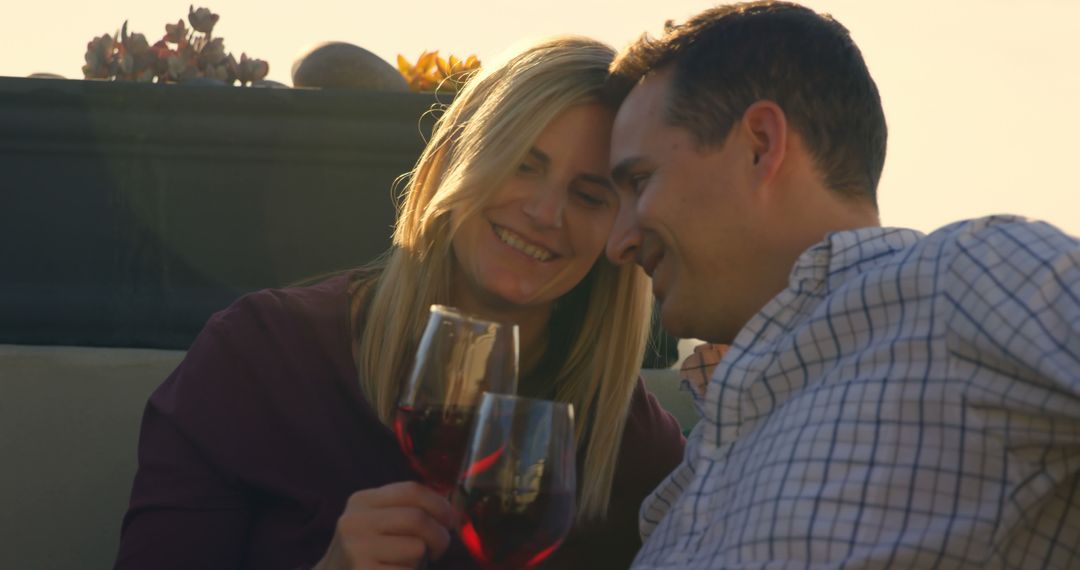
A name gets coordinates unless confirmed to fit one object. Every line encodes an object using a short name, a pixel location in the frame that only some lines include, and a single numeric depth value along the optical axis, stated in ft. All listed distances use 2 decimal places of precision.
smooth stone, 11.57
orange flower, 11.97
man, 5.10
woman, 8.30
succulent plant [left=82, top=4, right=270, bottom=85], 11.98
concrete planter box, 11.25
